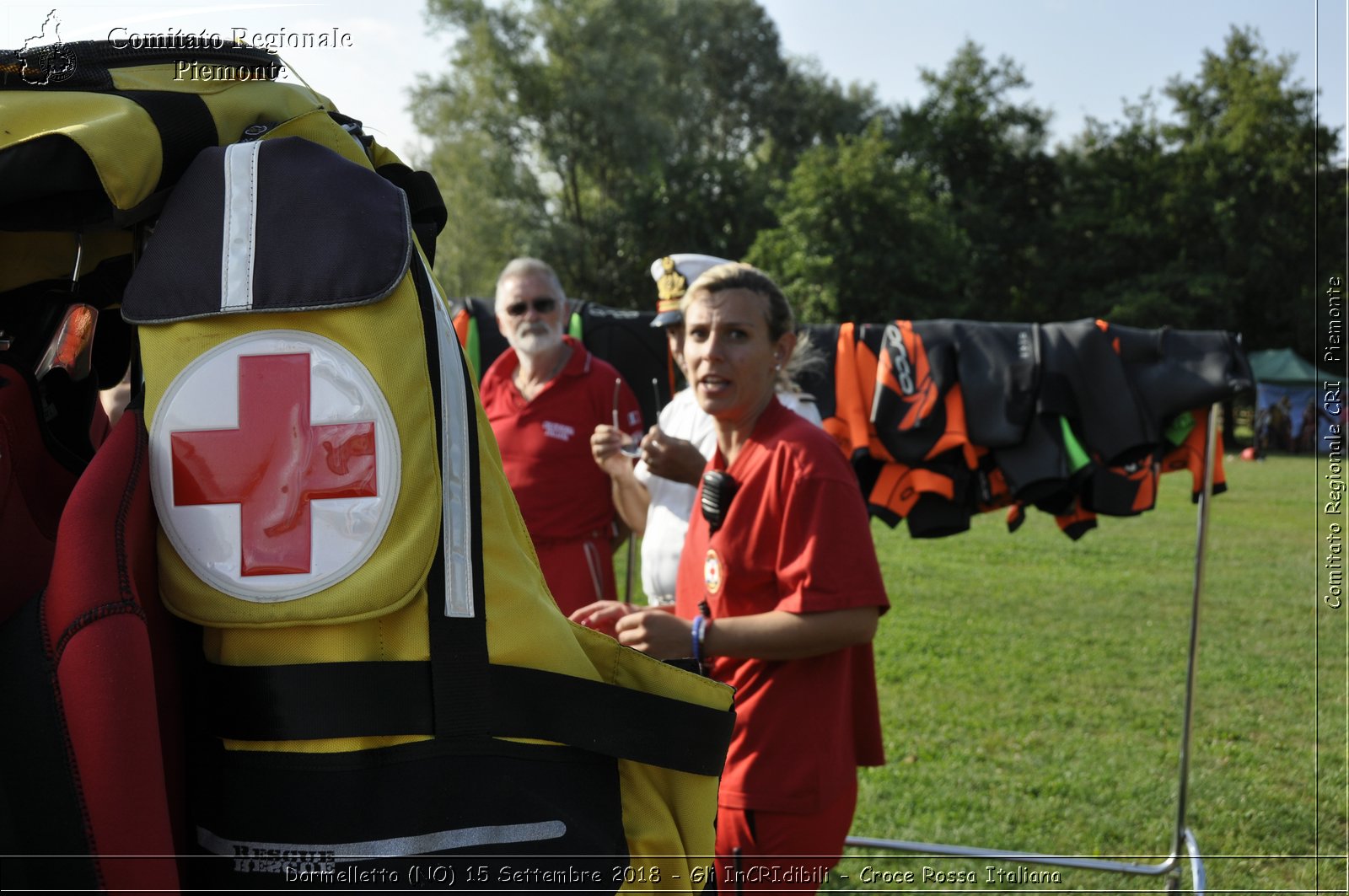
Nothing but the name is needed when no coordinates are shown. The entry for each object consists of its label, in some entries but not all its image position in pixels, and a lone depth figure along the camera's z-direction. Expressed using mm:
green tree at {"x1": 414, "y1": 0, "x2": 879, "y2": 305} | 28328
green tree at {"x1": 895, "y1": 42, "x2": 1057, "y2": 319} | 37000
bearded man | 4477
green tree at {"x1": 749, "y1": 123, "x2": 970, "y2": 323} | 33062
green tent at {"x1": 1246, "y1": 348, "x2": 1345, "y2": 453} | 25625
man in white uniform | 3029
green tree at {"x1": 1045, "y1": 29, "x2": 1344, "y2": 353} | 32031
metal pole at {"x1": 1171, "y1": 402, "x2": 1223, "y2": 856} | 4156
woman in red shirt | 2266
